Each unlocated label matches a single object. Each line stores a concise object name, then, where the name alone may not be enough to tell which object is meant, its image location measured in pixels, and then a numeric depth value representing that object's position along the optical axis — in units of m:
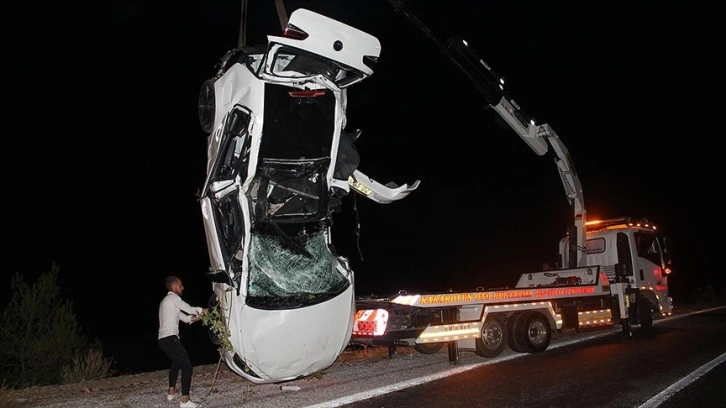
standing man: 7.08
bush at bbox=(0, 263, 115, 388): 12.87
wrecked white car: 5.16
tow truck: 9.37
